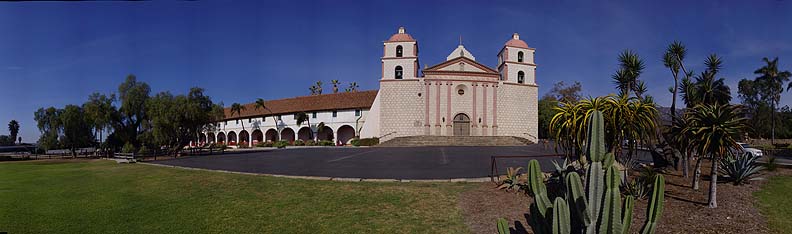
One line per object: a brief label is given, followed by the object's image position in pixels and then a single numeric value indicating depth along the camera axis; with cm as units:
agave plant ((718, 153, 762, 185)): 906
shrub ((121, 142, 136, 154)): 2103
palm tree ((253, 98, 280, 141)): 4743
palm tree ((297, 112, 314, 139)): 4275
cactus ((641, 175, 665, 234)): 425
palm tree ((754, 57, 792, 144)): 4088
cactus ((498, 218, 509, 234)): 437
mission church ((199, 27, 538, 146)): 3962
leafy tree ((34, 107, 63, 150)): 2483
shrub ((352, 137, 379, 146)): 3531
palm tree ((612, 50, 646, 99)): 1092
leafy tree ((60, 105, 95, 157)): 2444
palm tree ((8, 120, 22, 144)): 3889
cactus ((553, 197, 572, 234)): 411
